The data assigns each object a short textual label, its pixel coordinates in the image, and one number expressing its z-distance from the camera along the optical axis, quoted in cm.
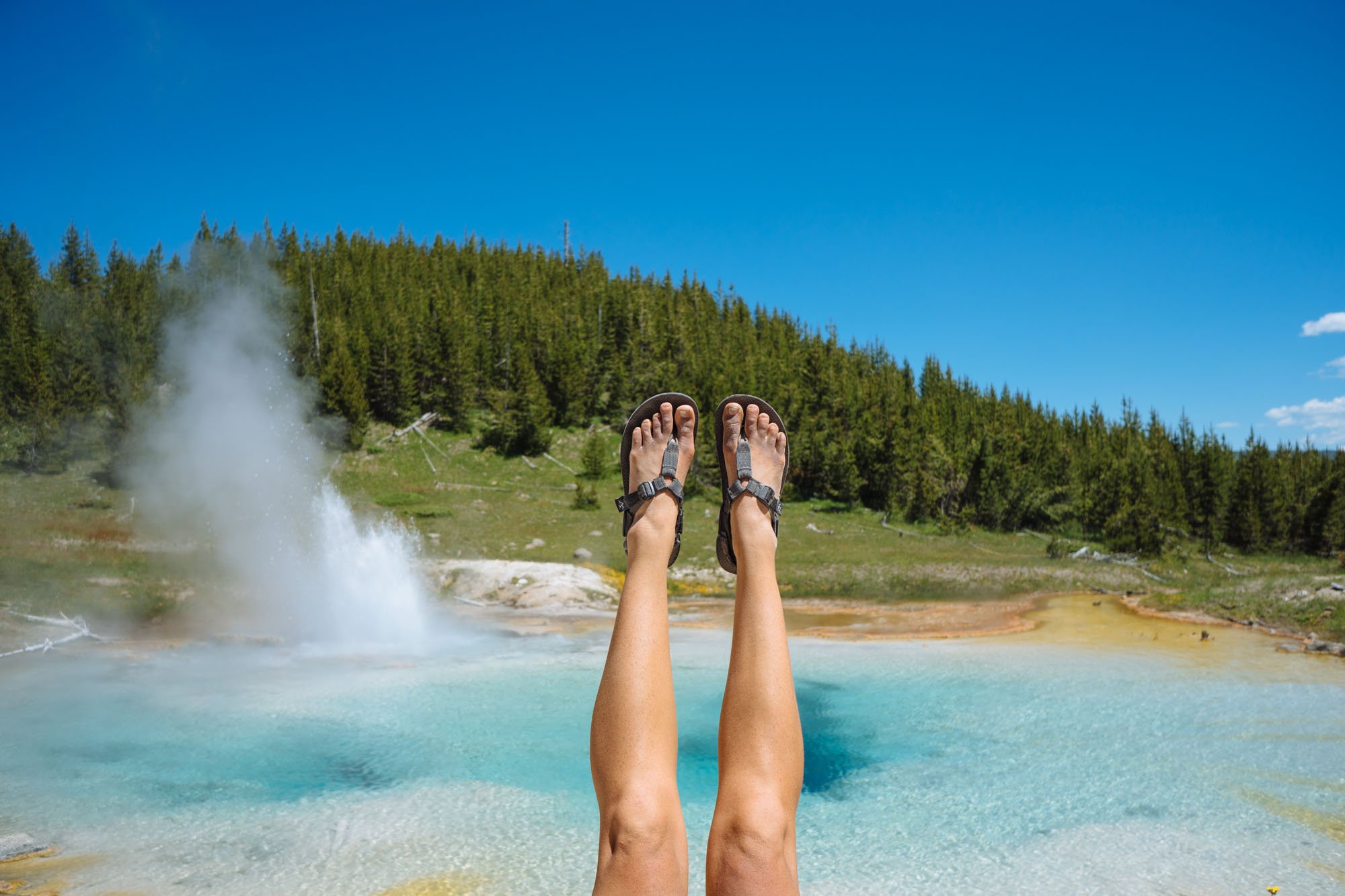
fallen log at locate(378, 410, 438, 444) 4102
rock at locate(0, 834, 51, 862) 476
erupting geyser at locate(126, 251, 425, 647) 1366
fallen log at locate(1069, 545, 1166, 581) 2347
